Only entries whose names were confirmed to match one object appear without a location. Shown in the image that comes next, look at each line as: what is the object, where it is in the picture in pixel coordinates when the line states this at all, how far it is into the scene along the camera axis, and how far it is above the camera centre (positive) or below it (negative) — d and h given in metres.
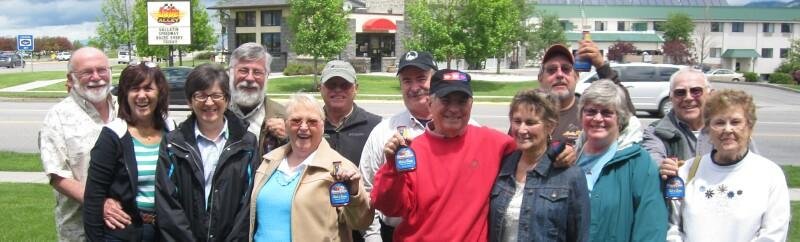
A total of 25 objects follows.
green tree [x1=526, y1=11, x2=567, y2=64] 70.19 +4.26
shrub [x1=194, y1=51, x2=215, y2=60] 66.88 +1.85
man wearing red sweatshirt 3.62 -0.53
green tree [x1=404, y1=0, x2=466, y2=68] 34.62 +2.32
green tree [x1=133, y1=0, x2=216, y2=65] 38.41 +2.46
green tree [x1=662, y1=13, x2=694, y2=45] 80.44 +5.53
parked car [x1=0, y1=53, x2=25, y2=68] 65.45 +1.32
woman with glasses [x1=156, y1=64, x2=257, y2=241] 4.00 -0.57
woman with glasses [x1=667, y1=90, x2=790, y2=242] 3.66 -0.59
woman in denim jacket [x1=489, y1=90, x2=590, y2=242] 3.47 -0.56
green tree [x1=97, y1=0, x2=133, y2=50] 41.38 +2.95
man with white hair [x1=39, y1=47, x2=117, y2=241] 4.30 -0.35
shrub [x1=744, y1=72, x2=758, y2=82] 55.84 -0.04
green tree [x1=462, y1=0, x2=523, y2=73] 34.59 +2.42
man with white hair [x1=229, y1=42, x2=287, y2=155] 4.76 -0.08
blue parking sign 37.52 +1.67
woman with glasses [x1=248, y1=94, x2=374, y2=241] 3.94 -0.66
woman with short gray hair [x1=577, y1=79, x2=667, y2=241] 3.56 -0.54
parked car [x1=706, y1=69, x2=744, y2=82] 60.90 +0.12
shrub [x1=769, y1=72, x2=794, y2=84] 51.12 -0.11
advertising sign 31.42 +2.36
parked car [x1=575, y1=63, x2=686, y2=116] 22.45 -0.25
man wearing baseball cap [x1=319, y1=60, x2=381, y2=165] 4.77 -0.27
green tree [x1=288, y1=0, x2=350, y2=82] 35.47 +2.45
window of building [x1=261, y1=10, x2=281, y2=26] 56.16 +4.56
